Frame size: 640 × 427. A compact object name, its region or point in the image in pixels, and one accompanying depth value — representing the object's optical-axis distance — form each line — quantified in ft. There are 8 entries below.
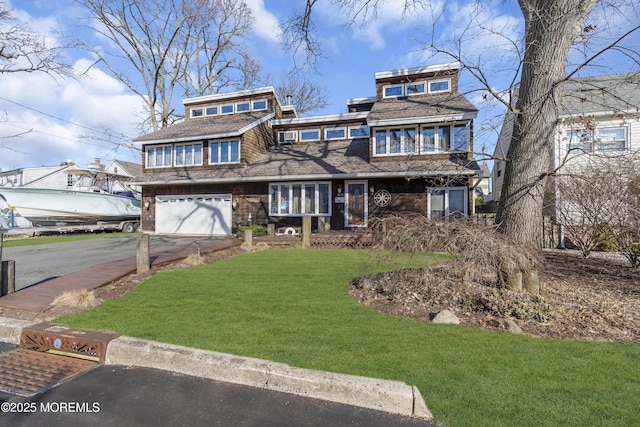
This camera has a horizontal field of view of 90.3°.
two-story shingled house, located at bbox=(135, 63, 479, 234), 45.06
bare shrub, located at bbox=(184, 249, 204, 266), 26.68
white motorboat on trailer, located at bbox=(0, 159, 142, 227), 96.59
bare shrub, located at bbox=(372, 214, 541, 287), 15.06
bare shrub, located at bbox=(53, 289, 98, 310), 16.46
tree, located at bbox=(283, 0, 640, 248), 17.49
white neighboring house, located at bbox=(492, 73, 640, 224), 44.11
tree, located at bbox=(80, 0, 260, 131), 78.33
